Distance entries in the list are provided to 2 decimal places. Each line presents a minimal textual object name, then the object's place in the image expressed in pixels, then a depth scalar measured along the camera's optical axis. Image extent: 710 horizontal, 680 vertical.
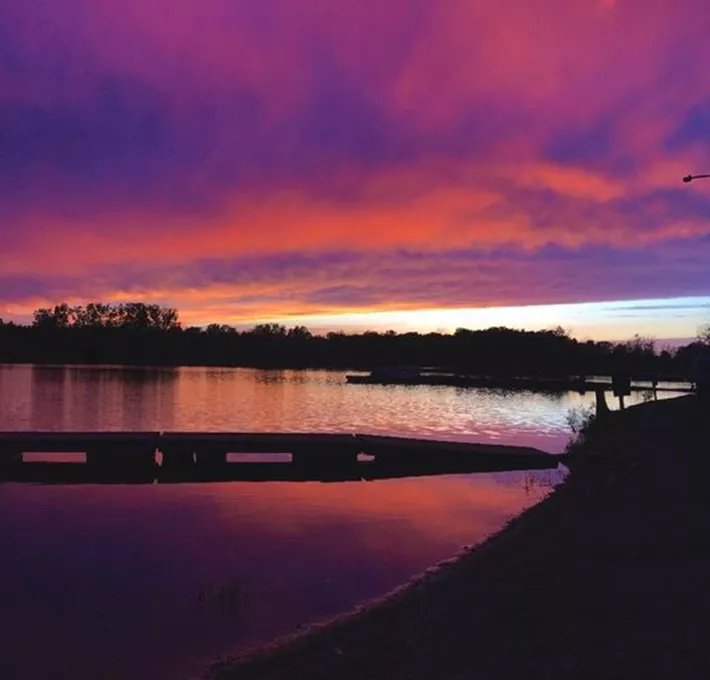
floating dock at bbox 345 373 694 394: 88.53
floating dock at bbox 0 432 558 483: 23.86
